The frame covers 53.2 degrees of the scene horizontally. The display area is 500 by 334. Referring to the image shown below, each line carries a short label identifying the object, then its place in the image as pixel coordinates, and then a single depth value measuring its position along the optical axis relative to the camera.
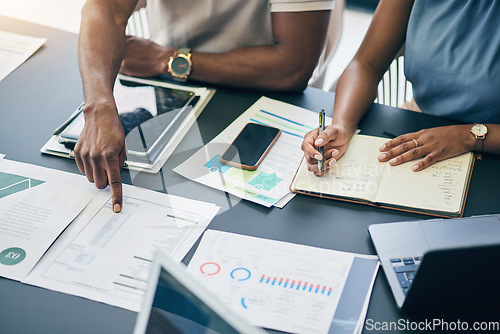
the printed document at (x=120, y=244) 0.92
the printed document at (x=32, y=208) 0.98
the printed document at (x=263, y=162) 1.11
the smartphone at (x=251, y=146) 1.18
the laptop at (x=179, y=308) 0.61
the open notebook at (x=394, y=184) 1.06
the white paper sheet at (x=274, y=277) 0.86
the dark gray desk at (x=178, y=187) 0.87
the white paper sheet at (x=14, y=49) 1.55
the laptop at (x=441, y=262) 0.74
